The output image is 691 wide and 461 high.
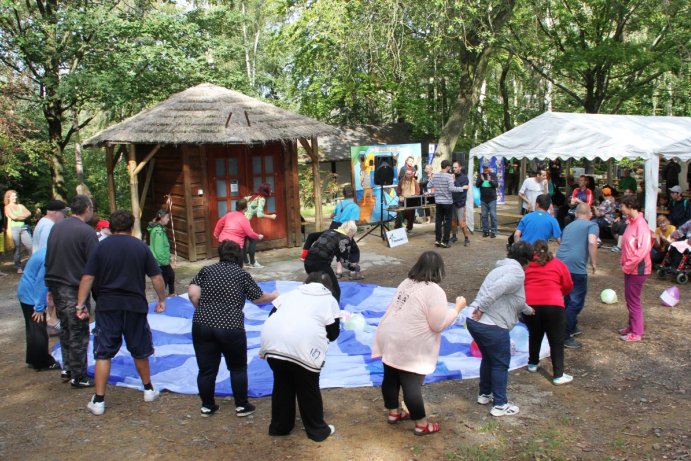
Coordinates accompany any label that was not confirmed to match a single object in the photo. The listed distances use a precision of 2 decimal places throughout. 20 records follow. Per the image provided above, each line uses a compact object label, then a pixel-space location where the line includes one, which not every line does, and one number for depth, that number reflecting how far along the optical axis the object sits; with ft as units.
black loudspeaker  45.55
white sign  43.73
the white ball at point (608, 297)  28.55
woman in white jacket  14.38
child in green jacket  28.09
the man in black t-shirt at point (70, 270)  19.13
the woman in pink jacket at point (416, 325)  14.89
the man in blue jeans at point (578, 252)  22.13
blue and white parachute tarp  19.70
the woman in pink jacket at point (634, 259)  22.29
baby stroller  31.76
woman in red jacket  18.47
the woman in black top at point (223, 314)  15.80
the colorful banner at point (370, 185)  53.21
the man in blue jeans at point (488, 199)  46.24
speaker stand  45.95
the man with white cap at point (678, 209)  38.22
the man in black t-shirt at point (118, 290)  17.04
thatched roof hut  38.47
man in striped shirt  41.47
